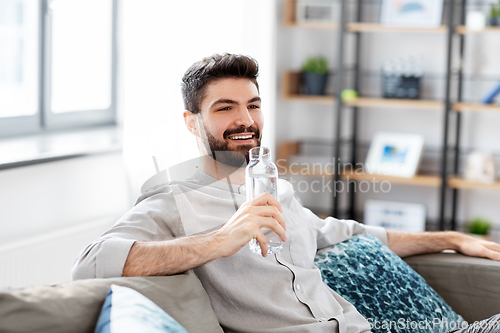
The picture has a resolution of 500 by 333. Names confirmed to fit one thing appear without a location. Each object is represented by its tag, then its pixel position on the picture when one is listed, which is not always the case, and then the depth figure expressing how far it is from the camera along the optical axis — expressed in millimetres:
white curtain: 2617
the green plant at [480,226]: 3416
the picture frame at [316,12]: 3688
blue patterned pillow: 1520
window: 2666
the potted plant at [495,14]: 3281
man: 1243
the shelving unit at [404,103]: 3334
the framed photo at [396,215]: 3572
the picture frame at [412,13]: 3430
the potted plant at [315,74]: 3689
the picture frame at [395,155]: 3547
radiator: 2213
